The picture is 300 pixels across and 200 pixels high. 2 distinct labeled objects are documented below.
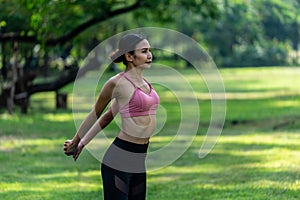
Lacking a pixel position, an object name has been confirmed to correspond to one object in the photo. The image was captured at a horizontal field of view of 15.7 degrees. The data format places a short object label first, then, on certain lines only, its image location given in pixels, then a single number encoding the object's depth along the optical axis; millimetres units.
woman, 7462
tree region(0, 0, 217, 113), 27349
